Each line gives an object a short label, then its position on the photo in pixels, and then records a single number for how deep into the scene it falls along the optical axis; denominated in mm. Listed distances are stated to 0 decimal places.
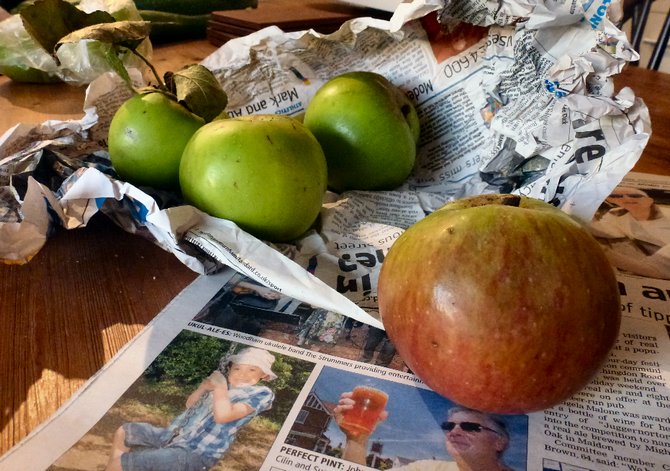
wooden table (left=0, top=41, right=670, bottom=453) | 349
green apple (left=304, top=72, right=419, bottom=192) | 590
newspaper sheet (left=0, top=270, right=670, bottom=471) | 315
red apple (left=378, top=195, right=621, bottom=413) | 308
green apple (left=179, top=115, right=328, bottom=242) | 469
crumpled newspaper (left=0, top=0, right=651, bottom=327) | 463
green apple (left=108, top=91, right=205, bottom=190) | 514
